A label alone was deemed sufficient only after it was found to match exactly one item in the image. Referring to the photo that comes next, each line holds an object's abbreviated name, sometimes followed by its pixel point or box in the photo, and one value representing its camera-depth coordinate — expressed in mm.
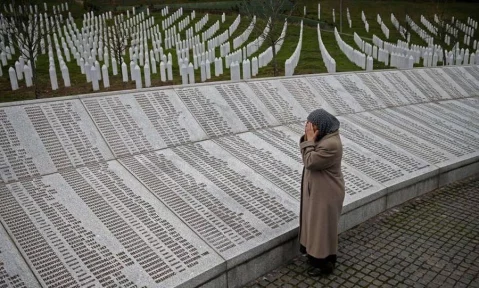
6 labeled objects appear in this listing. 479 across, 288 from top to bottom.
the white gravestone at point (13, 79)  13107
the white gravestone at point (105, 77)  12834
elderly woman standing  4094
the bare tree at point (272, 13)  15758
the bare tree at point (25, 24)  11648
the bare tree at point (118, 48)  16141
